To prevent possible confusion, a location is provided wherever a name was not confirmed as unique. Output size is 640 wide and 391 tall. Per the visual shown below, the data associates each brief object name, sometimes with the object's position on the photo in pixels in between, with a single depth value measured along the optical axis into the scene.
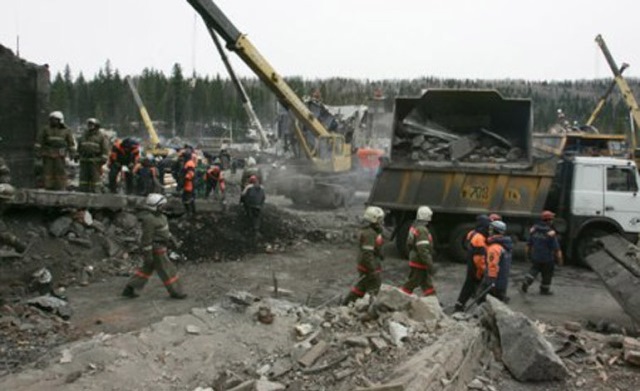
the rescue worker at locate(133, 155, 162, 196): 14.16
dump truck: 11.61
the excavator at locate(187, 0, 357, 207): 16.48
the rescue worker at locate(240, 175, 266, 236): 12.98
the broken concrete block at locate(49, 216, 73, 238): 10.19
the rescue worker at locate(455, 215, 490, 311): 8.40
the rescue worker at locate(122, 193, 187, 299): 8.70
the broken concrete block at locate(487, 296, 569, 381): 6.20
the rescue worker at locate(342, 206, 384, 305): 8.12
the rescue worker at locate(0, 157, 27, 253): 8.38
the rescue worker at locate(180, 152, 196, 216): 12.52
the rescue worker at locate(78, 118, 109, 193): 11.59
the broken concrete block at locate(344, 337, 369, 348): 6.04
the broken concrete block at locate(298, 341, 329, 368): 5.82
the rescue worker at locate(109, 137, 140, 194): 13.80
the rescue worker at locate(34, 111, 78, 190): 10.62
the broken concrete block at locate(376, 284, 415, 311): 6.74
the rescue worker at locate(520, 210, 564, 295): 9.88
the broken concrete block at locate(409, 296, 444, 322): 6.73
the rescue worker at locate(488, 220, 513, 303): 8.01
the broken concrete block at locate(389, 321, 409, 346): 6.12
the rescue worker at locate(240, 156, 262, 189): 14.25
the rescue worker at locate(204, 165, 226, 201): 15.56
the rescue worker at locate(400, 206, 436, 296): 8.41
